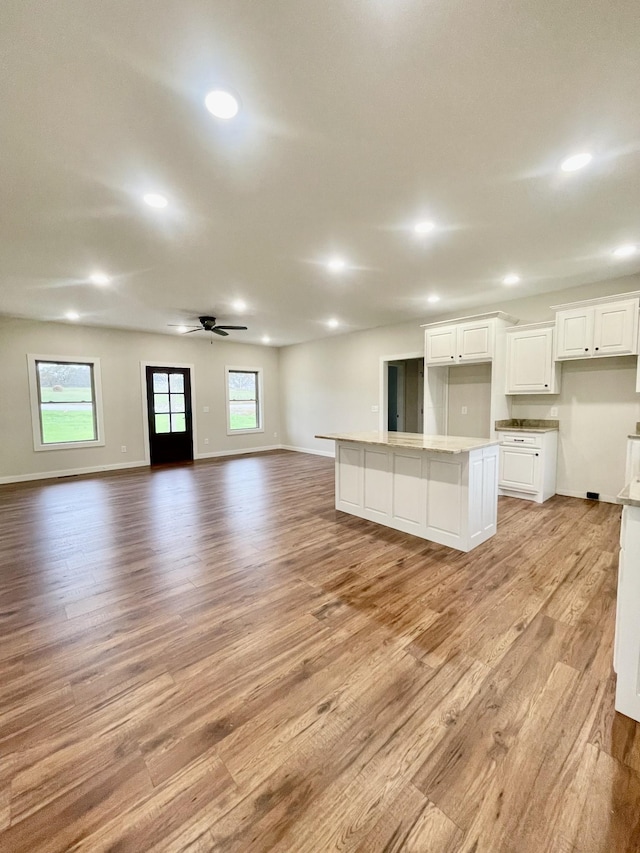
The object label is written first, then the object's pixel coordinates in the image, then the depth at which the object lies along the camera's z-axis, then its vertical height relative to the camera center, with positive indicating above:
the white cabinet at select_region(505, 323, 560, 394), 4.52 +0.54
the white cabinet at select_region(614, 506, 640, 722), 1.48 -0.94
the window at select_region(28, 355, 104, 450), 6.29 +0.09
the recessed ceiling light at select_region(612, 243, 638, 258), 3.38 +1.47
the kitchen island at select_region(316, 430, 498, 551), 3.10 -0.79
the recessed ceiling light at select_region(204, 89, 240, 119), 1.63 +1.44
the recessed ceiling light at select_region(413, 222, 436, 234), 2.93 +1.48
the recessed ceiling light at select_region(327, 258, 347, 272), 3.72 +1.50
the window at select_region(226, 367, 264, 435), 8.68 +0.14
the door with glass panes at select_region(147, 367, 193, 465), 7.55 -0.19
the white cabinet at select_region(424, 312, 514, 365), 4.80 +0.92
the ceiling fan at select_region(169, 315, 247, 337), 6.04 +1.37
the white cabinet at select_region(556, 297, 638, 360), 3.86 +0.83
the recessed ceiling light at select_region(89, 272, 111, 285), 4.09 +1.52
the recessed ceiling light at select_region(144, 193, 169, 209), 2.49 +1.48
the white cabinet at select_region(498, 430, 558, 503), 4.45 -0.81
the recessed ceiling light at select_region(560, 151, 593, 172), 2.10 +1.46
